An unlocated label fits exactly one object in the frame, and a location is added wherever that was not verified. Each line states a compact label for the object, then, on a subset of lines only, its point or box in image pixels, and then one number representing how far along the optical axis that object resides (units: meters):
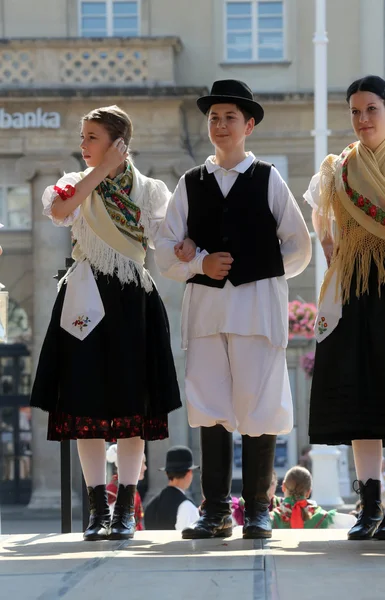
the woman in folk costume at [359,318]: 8.01
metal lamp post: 26.78
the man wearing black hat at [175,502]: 13.66
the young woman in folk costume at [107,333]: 8.45
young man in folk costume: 8.22
